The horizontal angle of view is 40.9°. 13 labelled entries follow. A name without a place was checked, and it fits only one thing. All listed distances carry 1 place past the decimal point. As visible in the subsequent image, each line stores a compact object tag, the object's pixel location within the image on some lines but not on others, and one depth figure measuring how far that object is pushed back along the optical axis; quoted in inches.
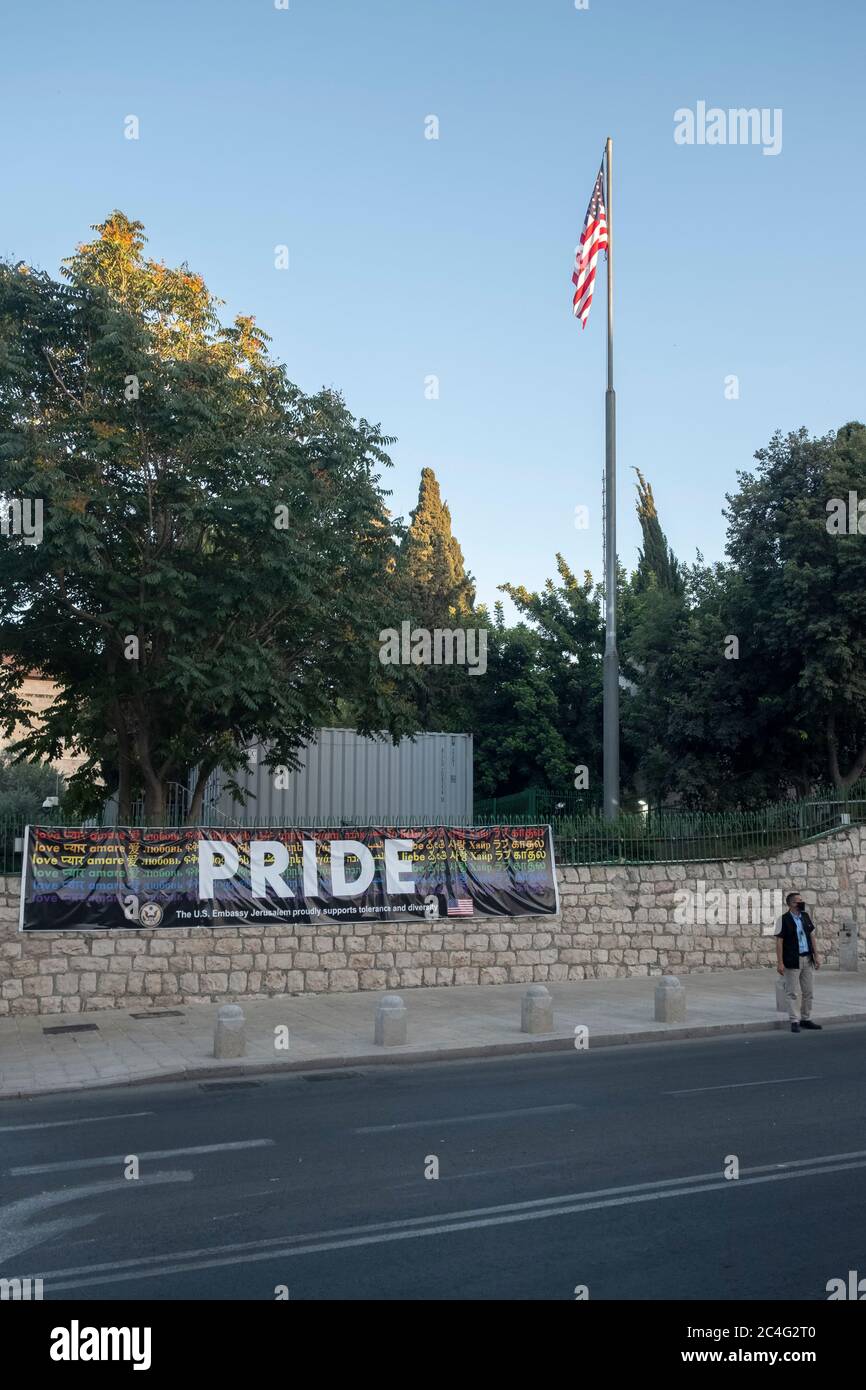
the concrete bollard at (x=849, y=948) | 815.7
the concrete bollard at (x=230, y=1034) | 495.2
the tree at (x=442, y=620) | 1300.4
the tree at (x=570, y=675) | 1264.8
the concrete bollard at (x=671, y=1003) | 587.5
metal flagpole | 810.8
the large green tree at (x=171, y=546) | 645.3
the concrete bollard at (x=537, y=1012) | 557.9
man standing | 591.8
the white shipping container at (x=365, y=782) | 1017.5
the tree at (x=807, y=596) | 941.8
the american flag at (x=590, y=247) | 890.7
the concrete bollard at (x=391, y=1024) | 527.6
